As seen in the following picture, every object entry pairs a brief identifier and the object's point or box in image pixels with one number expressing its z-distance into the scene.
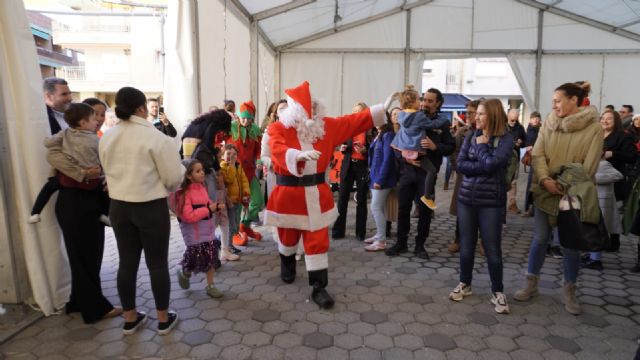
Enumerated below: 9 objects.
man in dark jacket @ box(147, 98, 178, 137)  5.54
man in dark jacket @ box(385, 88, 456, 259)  4.42
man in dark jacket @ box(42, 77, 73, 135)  3.30
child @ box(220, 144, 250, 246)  4.36
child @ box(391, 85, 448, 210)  4.33
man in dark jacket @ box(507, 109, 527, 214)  6.84
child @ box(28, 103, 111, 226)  2.93
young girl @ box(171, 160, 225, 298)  3.46
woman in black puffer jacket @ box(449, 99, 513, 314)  3.22
